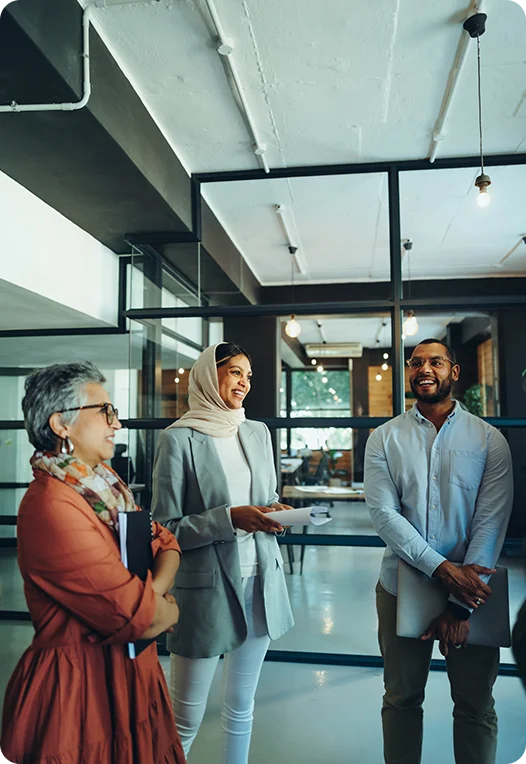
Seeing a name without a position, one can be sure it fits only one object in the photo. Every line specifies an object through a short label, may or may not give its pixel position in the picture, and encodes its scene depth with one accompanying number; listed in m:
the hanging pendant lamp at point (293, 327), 5.70
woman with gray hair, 1.13
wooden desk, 5.04
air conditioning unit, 8.80
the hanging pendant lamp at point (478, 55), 2.27
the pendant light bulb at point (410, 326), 5.23
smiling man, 1.82
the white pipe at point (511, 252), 5.20
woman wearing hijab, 1.78
